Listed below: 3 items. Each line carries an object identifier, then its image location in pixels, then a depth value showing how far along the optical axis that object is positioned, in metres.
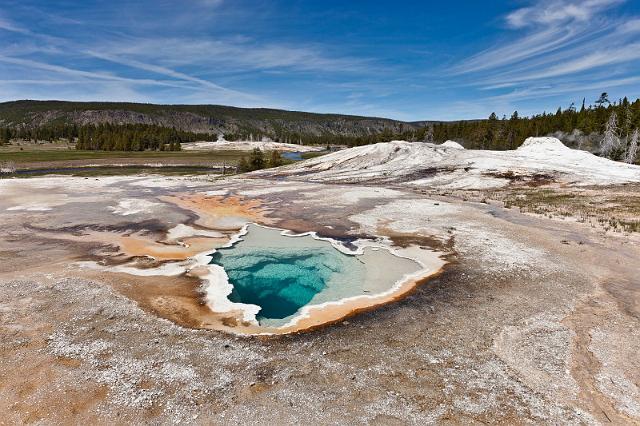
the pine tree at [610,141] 73.50
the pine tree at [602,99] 99.40
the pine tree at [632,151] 66.94
